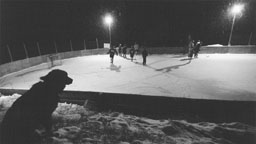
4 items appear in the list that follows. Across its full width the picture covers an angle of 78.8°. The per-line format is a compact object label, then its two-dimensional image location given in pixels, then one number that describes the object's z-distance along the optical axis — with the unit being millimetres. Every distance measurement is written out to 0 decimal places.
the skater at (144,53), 12602
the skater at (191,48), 15102
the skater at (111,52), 13522
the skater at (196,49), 15535
